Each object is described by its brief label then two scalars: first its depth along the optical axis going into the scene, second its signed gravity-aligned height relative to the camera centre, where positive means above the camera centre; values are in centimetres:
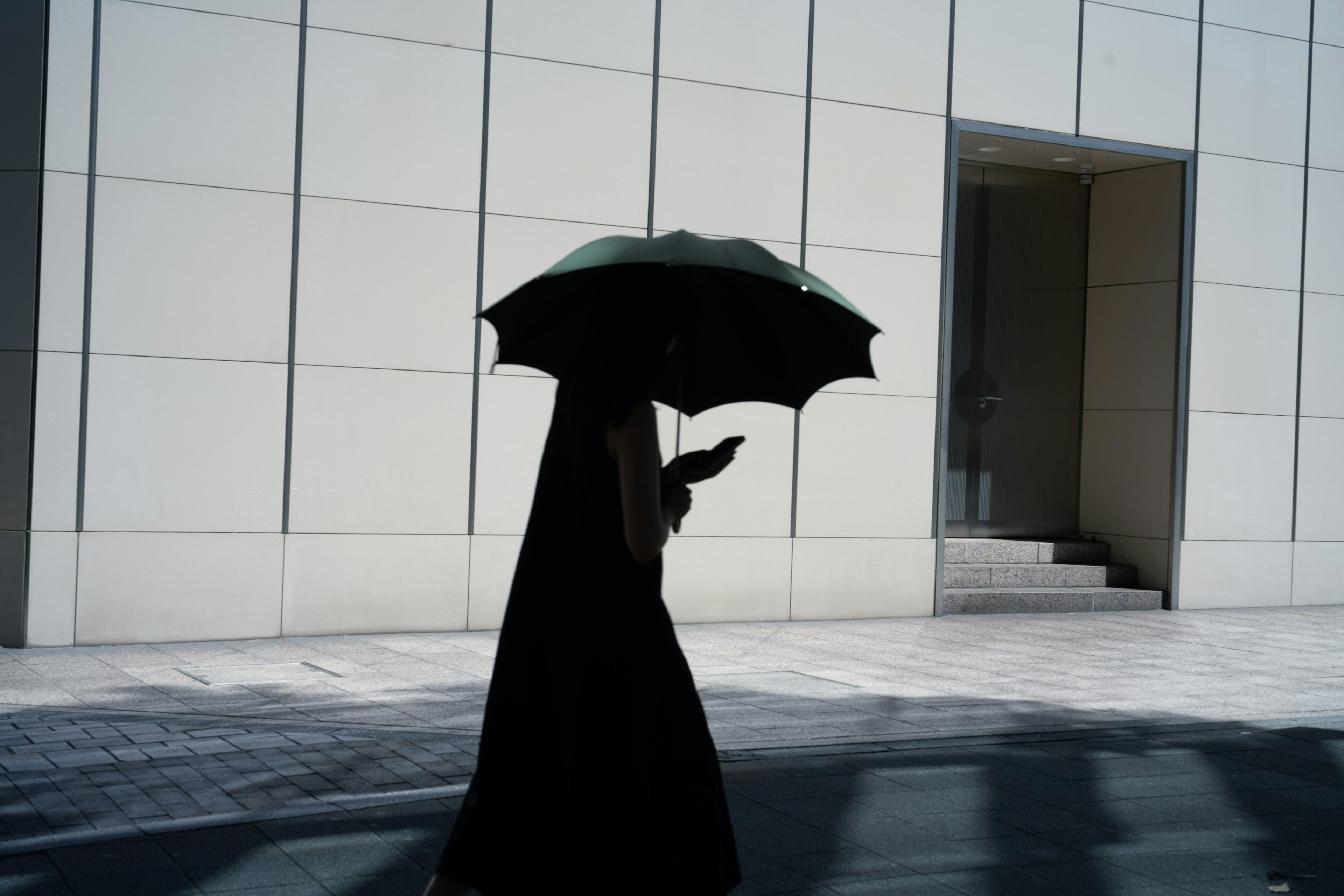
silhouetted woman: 294 -60
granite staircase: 1238 -114
